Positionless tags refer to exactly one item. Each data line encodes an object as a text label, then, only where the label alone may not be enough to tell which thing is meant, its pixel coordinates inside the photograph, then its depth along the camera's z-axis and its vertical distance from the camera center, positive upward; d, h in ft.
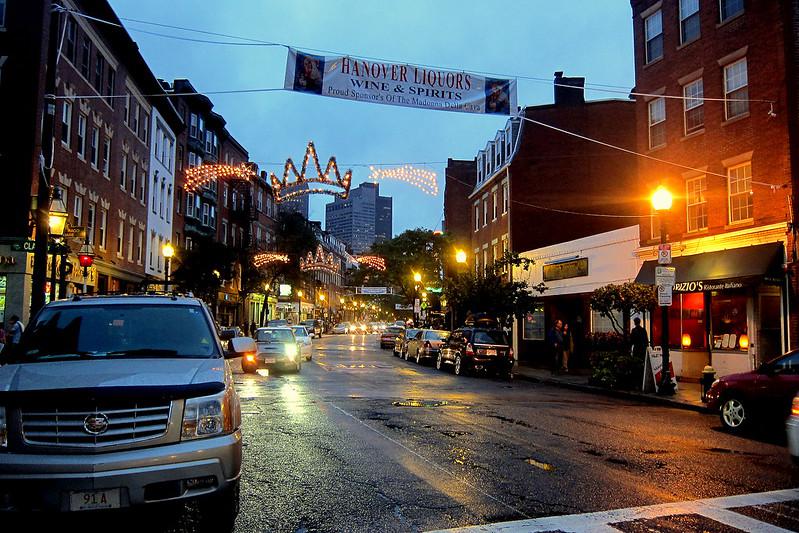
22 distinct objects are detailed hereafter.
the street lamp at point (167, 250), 86.79 +8.80
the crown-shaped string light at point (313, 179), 88.63 +19.17
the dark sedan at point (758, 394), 33.86 -3.61
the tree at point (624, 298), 62.18 +2.44
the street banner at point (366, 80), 47.24 +16.96
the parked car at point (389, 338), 150.41 -3.71
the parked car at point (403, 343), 109.42 -3.64
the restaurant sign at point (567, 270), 94.27 +7.93
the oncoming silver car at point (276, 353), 75.61 -3.71
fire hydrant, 49.80 -3.89
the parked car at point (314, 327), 199.24 -2.06
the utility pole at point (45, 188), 46.80 +9.30
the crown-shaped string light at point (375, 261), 197.16 +17.59
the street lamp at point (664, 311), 55.62 +1.16
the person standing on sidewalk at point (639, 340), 61.87 -1.41
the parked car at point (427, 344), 95.09 -3.13
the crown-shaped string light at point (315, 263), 199.51 +17.17
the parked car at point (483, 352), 77.15 -3.37
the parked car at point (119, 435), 14.92 -2.76
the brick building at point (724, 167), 60.90 +15.95
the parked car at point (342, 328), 281.33 -3.04
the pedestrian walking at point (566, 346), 84.33 -2.90
